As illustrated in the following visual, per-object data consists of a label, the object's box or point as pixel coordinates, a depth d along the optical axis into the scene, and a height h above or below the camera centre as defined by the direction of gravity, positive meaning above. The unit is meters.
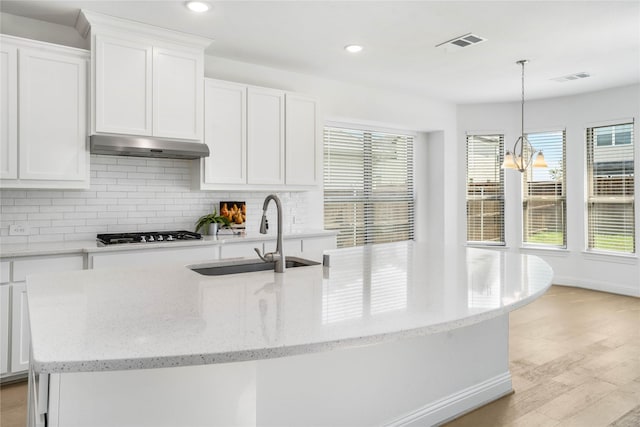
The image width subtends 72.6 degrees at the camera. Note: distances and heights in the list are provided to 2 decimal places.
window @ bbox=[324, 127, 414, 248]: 5.68 +0.41
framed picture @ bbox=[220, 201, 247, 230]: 4.45 +0.03
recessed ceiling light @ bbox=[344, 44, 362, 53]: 4.07 +1.58
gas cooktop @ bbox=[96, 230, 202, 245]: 3.44 -0.18
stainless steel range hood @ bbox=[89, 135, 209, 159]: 3.33 +0.56
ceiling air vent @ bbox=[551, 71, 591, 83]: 5.07 +1.64
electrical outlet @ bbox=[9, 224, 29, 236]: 3.38 -0.11
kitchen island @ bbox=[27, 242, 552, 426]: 1.12 -0.32
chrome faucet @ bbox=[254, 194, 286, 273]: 2.07 -0.19
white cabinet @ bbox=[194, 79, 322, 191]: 4.04 +0.76
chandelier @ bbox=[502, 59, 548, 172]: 4.61 +0.56
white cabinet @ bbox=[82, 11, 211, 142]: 3.36 +1.12
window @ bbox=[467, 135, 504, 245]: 6.73 +0.39
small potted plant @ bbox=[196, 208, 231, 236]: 4.18 -0.07
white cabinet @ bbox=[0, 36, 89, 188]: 3.09 +0.74
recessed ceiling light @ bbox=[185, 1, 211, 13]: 3.14 +1.54
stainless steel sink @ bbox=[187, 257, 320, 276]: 2.28 -0.28
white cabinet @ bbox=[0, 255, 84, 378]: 2.93 -0.66
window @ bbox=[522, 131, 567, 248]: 6.39 +0.28
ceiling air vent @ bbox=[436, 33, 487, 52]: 3.84 +1.57
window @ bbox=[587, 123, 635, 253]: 5.76 +0.36
